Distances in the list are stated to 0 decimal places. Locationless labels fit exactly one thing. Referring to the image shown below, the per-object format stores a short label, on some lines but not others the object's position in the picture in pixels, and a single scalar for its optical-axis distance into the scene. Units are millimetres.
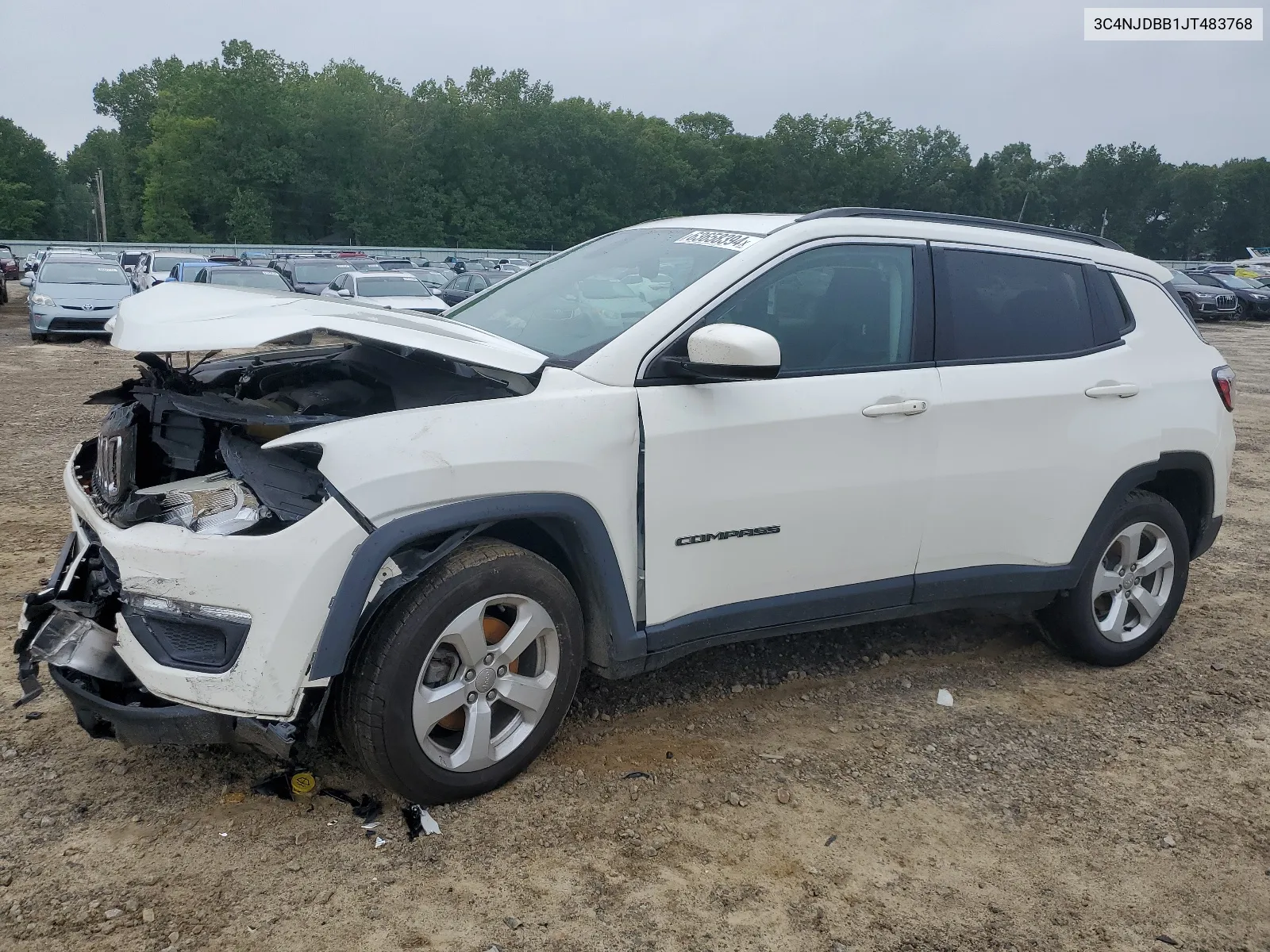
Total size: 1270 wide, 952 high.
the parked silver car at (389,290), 17484
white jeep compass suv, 2748
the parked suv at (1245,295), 31422
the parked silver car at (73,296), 17047
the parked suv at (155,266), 23562
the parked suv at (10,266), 35406
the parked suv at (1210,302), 30656
